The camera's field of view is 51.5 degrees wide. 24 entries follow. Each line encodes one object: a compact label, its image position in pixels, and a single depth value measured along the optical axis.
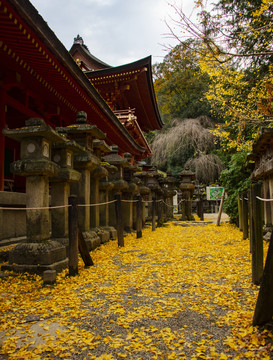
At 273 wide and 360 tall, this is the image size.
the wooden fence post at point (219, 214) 12.02
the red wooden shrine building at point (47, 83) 4.50
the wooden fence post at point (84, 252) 4.50
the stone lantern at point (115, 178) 8.29
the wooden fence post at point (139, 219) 8.16
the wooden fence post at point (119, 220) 6.48
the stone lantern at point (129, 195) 9.22
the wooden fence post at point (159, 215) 12.20
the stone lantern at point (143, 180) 11.38
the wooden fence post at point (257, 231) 3.44
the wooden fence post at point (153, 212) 10.02
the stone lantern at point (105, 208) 7.54
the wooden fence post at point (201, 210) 15.34
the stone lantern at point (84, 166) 5.89
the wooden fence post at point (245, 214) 6.63
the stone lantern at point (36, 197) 4.19
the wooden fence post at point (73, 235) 4.15
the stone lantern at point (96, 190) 6.71
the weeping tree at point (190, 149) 23.95
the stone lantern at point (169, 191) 15.03
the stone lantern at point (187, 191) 14.38
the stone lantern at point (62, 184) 4.99
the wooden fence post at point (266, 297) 2.27
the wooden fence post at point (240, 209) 8.83
